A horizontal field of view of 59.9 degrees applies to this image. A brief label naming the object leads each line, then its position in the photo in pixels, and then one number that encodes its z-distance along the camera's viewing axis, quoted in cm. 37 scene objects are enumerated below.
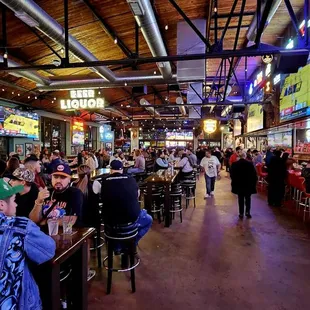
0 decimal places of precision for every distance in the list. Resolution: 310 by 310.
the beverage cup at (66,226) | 230
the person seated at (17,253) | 146
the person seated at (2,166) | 468
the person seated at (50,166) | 728
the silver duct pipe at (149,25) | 389
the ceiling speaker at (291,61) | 476
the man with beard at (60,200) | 243
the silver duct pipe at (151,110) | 1326
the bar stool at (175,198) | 603
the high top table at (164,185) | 547
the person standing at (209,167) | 820
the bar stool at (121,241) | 307
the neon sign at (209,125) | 1303
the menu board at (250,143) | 1655
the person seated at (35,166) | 397
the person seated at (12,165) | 444
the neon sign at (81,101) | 818
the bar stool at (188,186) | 724
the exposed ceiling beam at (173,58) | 468
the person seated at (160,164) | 949
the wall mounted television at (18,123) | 963
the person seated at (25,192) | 259
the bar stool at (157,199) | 595
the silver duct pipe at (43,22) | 369
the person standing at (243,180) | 600
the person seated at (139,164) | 975
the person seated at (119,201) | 311
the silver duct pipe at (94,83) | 761
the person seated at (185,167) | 794
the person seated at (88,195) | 363
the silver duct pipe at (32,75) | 605
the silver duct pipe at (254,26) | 425
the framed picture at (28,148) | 1152
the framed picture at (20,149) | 1093
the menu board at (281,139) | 986
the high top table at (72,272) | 185
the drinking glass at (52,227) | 221
